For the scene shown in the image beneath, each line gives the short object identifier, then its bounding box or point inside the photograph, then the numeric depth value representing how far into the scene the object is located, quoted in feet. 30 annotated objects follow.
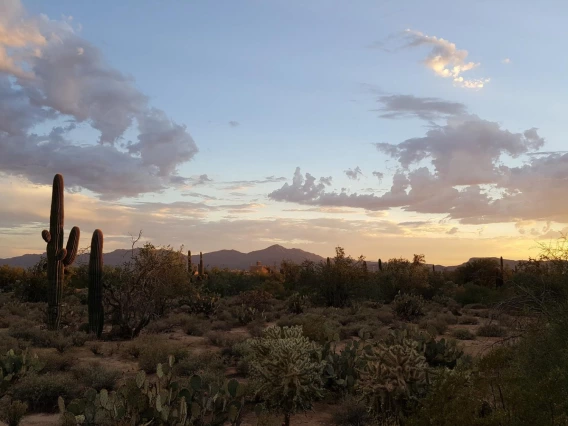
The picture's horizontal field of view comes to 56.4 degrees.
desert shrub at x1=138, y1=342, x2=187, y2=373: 40.52
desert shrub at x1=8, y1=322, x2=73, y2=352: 49.60
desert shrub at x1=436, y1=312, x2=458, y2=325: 70.37
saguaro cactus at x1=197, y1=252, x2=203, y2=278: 136.81
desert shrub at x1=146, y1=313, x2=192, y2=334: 61.52
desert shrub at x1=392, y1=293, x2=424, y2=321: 73.87
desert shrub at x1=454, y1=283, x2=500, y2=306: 95.14
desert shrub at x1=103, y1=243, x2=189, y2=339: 57.00
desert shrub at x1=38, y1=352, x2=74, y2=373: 40.35
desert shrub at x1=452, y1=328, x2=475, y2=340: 57.67
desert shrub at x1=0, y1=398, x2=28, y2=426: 28.43
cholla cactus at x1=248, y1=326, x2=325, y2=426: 26.09
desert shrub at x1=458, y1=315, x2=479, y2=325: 71.31
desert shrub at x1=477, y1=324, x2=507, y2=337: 57.38
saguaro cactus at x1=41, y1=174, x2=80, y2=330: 59.47
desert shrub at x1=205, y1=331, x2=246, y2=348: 49.73
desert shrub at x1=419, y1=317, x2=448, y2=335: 62.28
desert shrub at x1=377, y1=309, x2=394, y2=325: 69.56
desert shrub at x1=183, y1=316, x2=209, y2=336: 61.21
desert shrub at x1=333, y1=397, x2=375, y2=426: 27.73
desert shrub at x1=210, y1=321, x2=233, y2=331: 64.82
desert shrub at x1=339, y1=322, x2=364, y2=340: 57.68
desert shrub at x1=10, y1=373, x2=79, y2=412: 32.27
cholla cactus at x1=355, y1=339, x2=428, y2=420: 22.77
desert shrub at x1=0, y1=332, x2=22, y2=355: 45.39
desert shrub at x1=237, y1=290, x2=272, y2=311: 81.05
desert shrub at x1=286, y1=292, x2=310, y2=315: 80.84
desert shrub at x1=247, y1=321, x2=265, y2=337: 56.80
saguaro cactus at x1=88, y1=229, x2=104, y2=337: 57.21
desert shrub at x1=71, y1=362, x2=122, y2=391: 34.71
